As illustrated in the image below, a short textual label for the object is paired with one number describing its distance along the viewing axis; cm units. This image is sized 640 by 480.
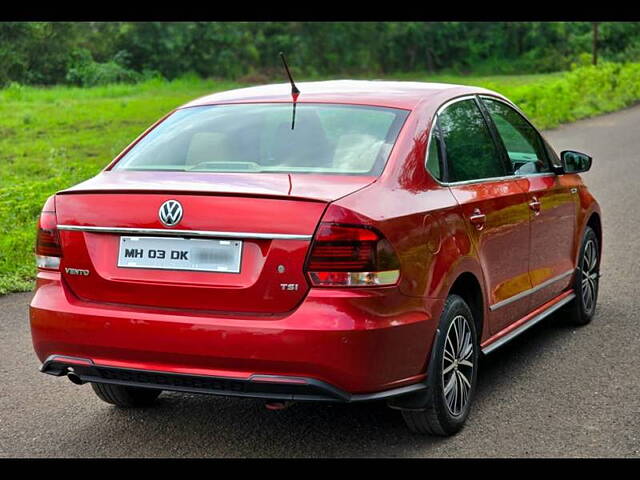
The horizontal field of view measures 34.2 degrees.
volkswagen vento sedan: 417
